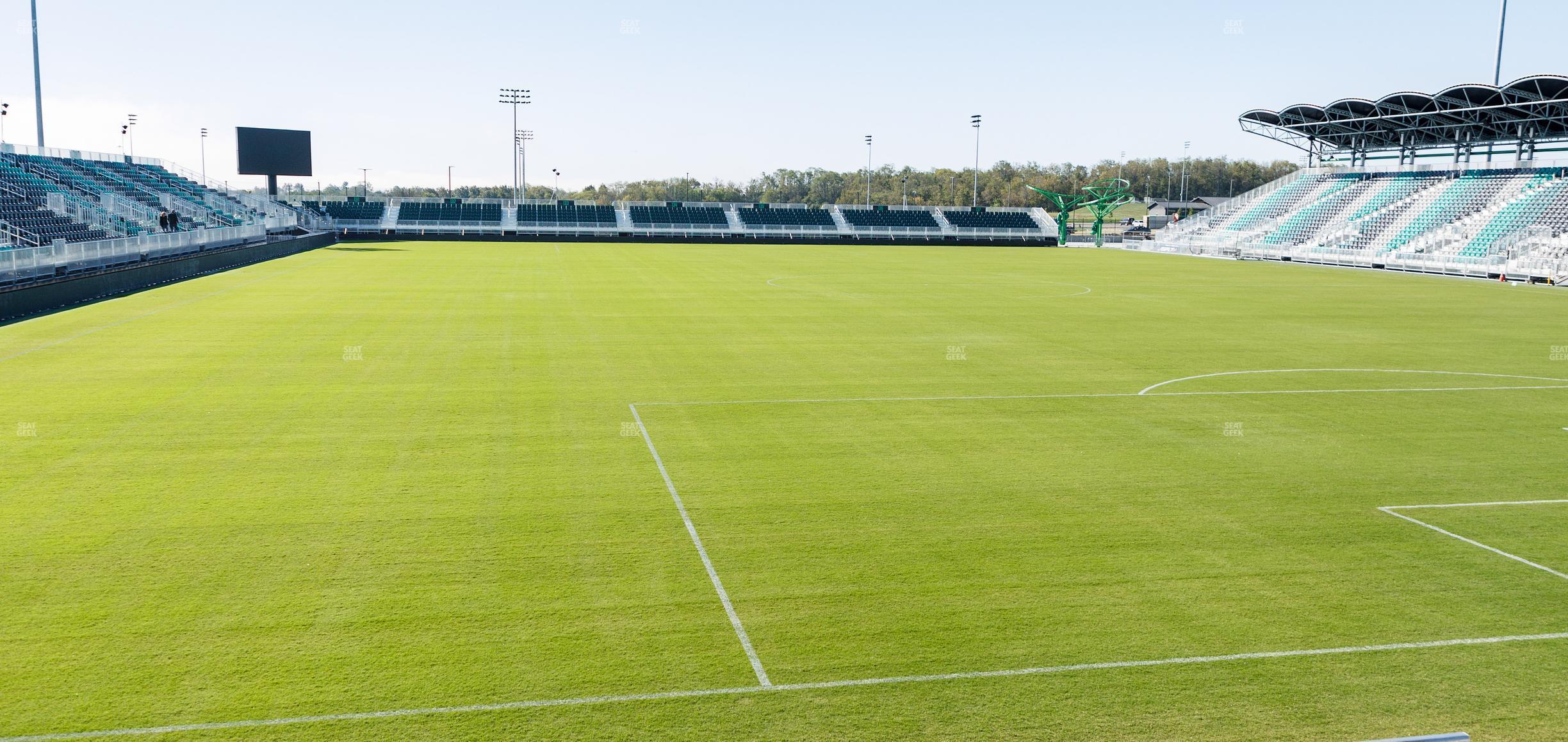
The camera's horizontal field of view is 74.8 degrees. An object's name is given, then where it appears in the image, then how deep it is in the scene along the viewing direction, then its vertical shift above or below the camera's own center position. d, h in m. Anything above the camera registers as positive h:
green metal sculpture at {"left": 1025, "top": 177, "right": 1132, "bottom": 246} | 84.38 +3.94
